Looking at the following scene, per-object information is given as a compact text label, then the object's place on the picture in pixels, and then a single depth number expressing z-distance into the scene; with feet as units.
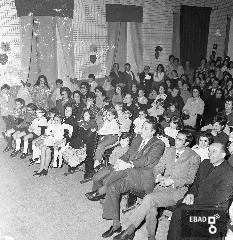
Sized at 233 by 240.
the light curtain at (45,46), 31.32
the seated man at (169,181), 14.25
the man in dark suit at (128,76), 36.06
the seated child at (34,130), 23.25
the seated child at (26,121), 23.97
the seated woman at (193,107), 25.08
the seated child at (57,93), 29.43
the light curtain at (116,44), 37.52
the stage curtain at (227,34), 50.26
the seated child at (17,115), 24.68
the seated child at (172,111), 23.84
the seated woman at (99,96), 27.94
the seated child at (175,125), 19.95
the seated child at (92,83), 31.59
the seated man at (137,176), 15.39
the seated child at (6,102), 26.17
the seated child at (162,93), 28.07
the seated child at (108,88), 32.35
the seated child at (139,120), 22.46
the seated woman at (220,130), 18.71
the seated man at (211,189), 13.48
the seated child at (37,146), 22.29
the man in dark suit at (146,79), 35.55
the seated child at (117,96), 28.94
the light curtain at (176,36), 43.75
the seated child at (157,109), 25.53
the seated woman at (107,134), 20.74
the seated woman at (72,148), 20.76
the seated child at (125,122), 22.67
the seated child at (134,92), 28.78
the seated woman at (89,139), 20.85
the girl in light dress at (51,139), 21.25
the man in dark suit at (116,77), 34.49
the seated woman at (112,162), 17.99
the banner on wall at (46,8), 30.17
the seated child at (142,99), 26.43
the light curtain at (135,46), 39.27
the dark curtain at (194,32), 44.39
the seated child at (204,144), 16.84
